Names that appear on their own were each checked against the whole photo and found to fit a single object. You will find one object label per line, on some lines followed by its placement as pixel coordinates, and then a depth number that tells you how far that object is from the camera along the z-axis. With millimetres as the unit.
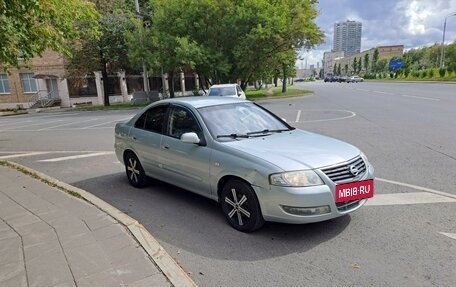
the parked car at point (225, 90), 18078
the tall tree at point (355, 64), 119875
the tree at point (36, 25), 7660
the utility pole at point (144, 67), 26872
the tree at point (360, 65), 117950
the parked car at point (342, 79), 83719
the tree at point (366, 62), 108706
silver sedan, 3705
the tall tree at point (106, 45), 28484
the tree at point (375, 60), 103375
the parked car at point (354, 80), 78594
